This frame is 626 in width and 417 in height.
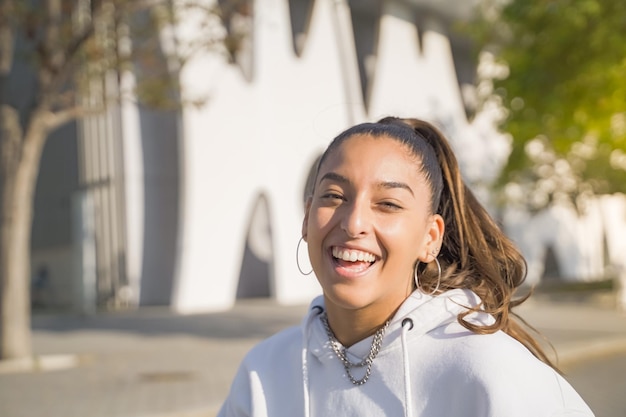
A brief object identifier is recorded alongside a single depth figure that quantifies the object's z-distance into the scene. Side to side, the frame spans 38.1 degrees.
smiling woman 1.74
